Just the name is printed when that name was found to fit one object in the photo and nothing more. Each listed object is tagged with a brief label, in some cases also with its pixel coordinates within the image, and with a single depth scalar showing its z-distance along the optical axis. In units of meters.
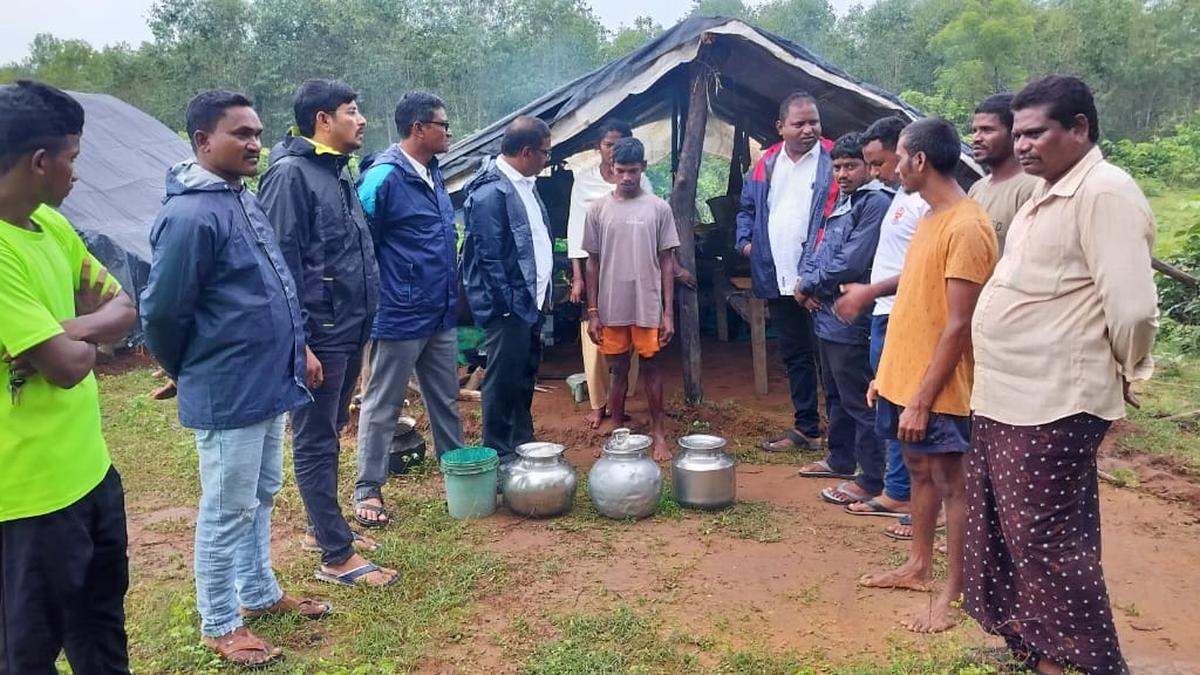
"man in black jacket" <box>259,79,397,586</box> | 3.56
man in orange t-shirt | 2.99
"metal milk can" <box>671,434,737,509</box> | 4.61
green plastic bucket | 4.55
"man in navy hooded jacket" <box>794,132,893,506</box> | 4.38
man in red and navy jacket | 5.37
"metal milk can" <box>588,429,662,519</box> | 4.51
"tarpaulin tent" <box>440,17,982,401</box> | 5.91
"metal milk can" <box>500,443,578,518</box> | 4.55
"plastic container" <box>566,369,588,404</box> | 7.00
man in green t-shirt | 2.09
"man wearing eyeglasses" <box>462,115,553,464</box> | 4.71
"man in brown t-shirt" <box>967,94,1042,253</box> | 3.61
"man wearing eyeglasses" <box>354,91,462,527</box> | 4.30
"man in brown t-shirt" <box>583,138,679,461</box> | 5.35
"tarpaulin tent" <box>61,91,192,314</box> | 8.95
